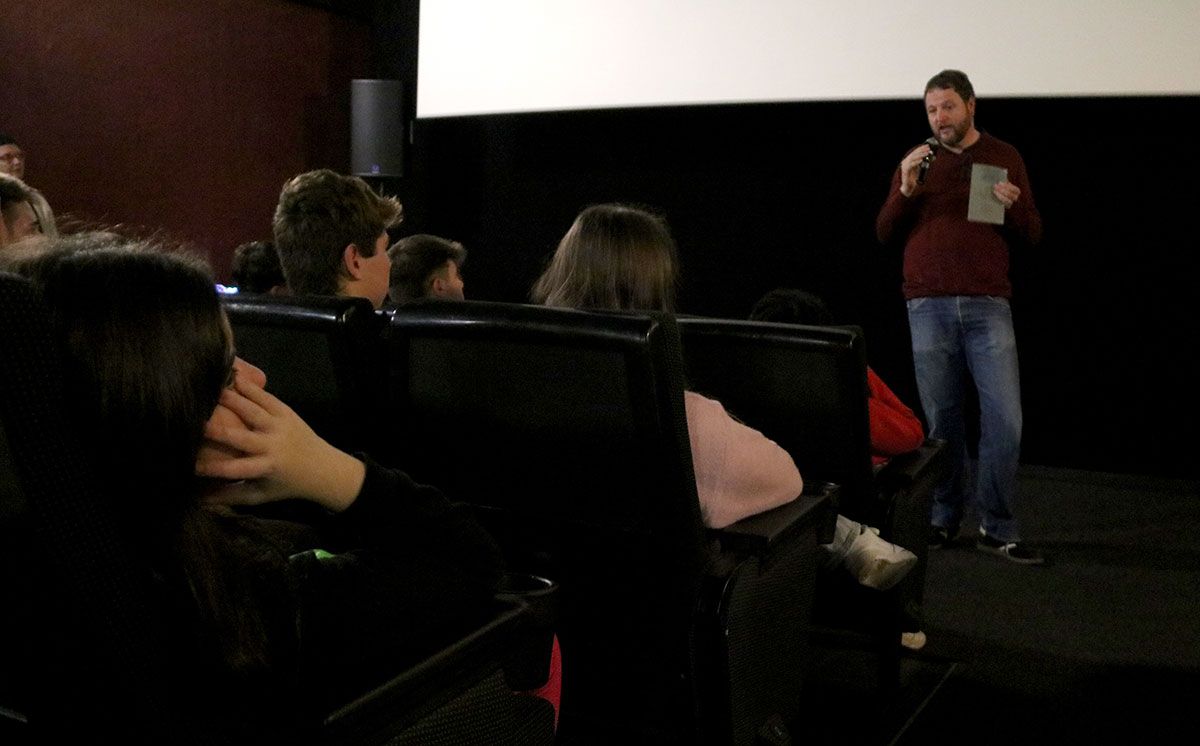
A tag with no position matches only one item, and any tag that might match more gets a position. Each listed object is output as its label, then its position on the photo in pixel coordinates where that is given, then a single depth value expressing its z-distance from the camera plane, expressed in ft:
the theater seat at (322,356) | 4.81
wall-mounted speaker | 17.99
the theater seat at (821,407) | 5.80
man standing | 11.66
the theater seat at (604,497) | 4.40
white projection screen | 13.20
